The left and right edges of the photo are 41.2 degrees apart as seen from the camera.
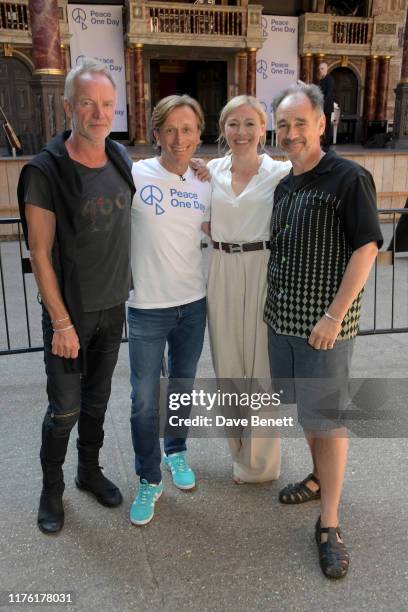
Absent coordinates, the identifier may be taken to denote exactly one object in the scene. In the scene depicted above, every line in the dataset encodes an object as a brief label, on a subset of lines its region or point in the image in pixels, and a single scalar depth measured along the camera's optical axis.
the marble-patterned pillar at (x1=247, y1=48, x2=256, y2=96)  19.56
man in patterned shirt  2.03
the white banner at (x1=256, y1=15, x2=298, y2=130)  20.00
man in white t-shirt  2.36
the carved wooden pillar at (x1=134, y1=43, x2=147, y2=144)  19.19
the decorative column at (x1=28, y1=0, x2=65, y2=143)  11.02
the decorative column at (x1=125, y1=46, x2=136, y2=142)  18.90
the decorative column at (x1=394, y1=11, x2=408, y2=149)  15.41
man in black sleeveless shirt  2.05
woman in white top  2.39
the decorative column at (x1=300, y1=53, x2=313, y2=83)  20.39
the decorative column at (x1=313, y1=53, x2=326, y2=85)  20.58
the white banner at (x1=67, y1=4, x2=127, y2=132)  17.77
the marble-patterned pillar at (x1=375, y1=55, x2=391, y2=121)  21.58
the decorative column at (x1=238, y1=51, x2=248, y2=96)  20.02
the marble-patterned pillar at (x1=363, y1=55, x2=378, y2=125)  21.59
